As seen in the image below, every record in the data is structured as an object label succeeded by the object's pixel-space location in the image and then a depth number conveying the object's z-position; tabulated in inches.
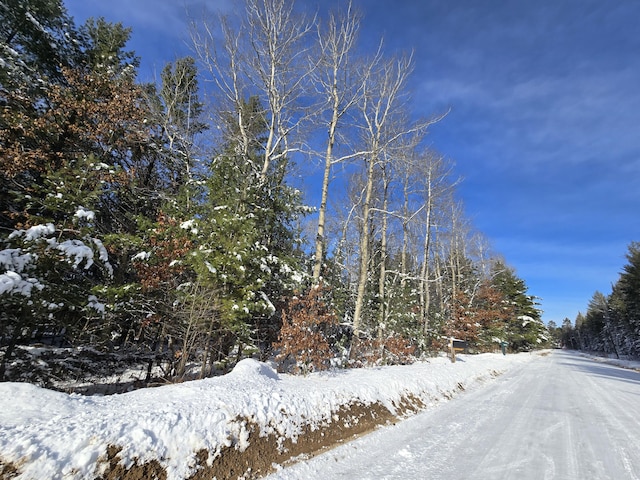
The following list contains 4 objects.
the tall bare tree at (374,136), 480.7
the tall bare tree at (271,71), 421.1
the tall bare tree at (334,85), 449.1
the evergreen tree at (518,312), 1400.1
